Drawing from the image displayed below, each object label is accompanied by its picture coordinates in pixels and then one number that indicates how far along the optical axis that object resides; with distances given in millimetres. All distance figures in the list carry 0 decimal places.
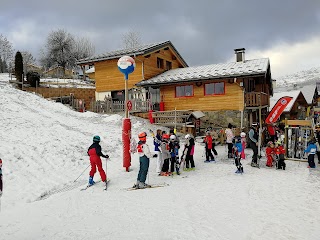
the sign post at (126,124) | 10492
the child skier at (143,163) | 8469
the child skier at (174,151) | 10172
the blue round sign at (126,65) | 10984
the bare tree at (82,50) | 63000
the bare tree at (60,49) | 60719
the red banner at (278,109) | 12781
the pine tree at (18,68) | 30781
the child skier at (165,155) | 9977
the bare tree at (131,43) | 52925
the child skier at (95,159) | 8672
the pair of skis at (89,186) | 8394
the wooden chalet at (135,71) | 24016
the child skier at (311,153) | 11297
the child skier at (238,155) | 10273
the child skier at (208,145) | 12273
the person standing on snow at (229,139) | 13296
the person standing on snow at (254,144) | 11405
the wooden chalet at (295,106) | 31594
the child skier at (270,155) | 11422
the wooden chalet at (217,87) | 19953
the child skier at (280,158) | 11008
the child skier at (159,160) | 10320
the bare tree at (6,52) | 64938
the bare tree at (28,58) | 63381
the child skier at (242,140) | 13012
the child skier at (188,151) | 10852
